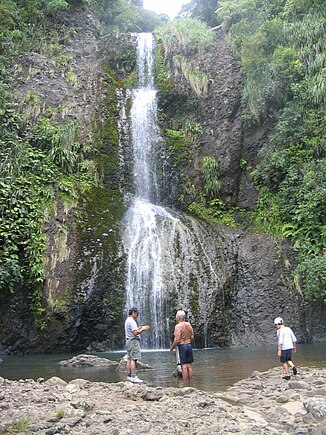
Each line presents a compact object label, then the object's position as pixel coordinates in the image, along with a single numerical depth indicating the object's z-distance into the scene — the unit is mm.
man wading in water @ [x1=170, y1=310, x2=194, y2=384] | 8953
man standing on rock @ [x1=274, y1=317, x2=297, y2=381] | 9117
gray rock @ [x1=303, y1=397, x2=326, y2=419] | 6066
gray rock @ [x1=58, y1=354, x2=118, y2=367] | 11672
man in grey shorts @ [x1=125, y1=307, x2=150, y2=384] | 9133
